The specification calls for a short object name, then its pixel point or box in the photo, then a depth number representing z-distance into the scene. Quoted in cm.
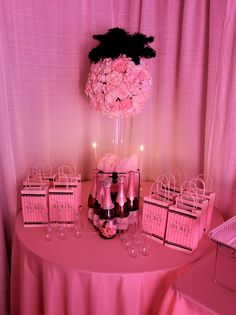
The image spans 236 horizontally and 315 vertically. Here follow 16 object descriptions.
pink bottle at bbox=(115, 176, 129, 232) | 123
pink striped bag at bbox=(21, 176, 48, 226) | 126
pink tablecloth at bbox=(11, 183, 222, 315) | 103
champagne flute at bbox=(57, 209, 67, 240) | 124
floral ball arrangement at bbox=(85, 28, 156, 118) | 131
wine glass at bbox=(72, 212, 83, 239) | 123
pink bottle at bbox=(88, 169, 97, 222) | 132
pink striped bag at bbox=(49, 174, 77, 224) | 127
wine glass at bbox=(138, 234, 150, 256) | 113
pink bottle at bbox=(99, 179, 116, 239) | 117
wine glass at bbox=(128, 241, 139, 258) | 111
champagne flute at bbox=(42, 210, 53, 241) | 123
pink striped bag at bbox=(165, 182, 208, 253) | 109
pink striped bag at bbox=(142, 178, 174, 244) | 116
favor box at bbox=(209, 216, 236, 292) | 93
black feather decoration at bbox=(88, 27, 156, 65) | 134
